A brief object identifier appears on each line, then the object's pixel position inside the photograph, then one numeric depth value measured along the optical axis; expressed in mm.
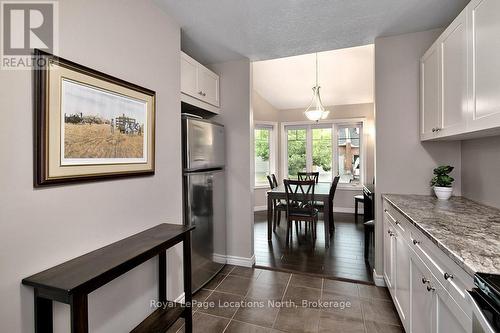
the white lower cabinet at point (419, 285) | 985
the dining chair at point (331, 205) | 3847
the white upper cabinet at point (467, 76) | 1286
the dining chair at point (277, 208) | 4012
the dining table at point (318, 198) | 3607
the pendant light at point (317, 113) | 4203
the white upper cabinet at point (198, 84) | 2348
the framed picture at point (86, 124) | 1145
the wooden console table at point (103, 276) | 993
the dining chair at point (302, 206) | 3626
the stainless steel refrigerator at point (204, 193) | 2336
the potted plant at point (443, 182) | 2100
